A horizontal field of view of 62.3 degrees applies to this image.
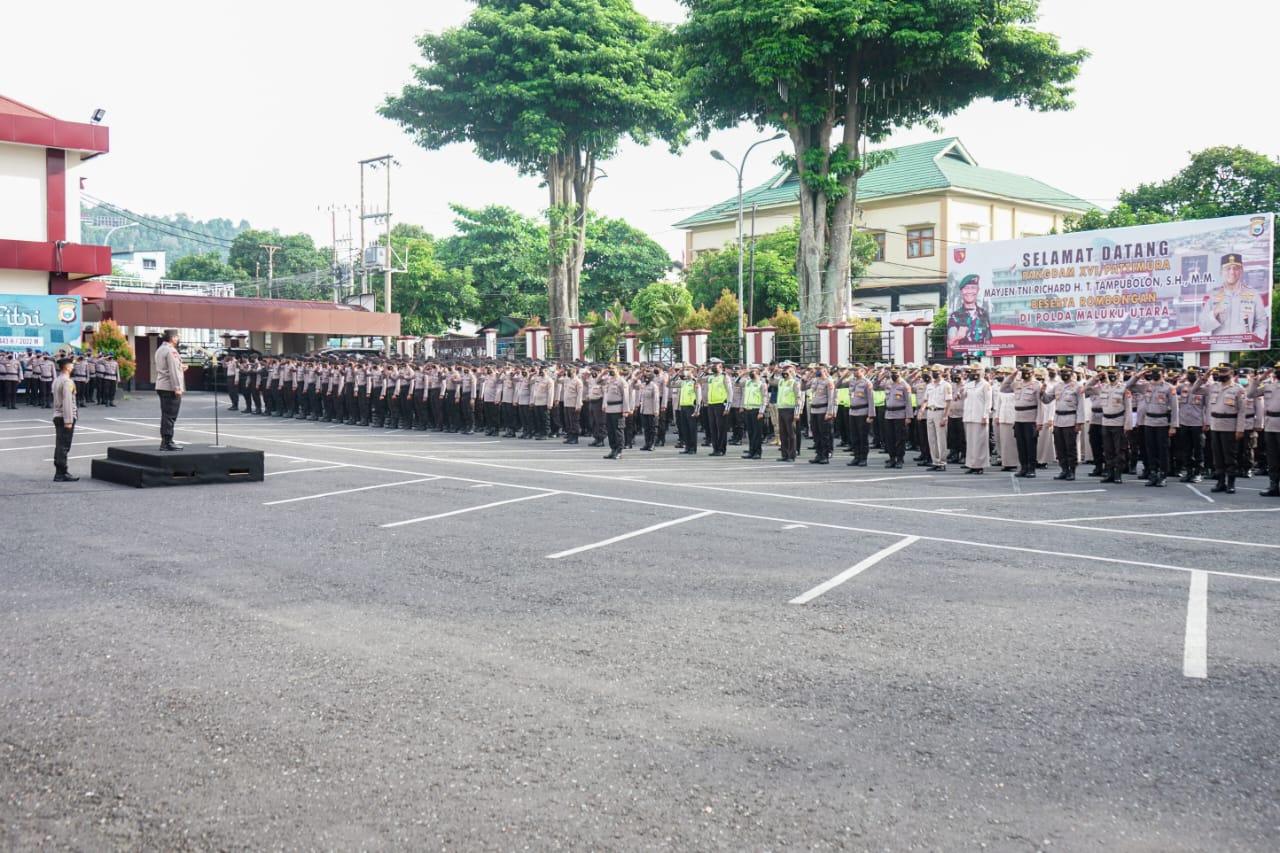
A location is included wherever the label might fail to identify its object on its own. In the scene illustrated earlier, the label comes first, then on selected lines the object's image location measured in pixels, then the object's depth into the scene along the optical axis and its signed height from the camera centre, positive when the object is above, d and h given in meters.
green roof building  55.34 +9.87
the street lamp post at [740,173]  34.42 +7.80
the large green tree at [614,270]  59.72 +6.87
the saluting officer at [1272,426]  13.76 -0.42
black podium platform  13.61 -1.02
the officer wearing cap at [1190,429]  15.44 -0.52
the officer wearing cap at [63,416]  14.38 -0.37
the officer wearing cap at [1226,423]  14.44 -0.40
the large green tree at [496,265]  58.38 +7.00
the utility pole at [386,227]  47.84 +7.86
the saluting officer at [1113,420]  15.59 -0.40
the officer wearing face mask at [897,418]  18.67 -0.45
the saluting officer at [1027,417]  16.41 -0.38
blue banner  33.56 +2.13
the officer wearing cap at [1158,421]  15.47 -0.41
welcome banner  21.80 +2.32
